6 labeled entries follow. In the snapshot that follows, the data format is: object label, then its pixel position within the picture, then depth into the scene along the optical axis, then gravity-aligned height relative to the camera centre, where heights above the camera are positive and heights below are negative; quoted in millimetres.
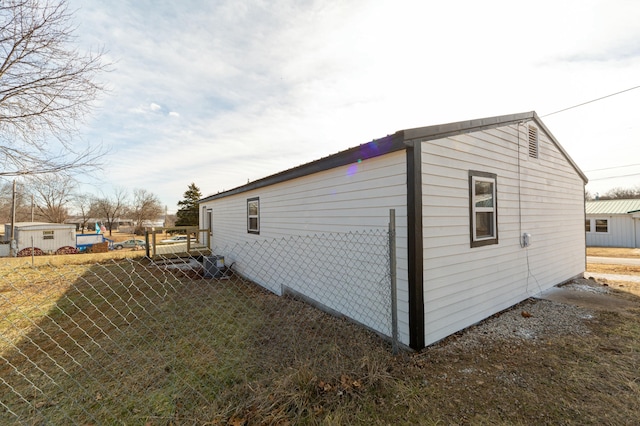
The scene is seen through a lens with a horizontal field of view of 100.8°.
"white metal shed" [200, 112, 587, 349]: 3416 +110
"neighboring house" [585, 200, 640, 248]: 17000 -768
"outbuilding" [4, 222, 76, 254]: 19781 -1281
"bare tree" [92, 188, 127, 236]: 44281 +2369
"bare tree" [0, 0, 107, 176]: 5113 +2858
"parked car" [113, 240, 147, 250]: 24406 -2419
